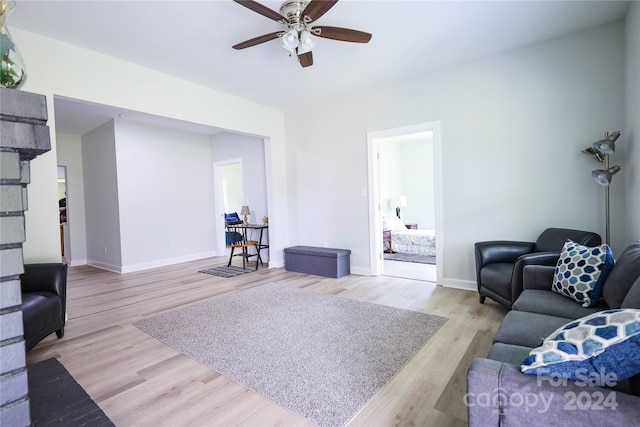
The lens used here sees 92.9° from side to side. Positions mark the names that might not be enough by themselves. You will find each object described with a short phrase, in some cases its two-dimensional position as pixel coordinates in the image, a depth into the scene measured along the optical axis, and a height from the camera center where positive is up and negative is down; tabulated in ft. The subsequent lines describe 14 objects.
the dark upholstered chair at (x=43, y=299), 7.52 -2.27
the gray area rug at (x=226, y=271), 16.78 -3.68
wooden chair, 18.51 -2.18
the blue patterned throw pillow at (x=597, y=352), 2.96 -1.60
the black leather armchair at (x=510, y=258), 8.49 -1.95
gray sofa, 2.91 -2.08
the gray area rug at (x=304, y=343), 6.13 -3.76
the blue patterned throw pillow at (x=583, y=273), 6.31 -1.71
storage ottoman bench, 15.46 -3.01
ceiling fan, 7.59 +4.84
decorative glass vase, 3.63 +1.91
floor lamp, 8.78 +1.06
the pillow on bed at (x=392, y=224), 21.59 -1.61
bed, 19.86 -2.62
